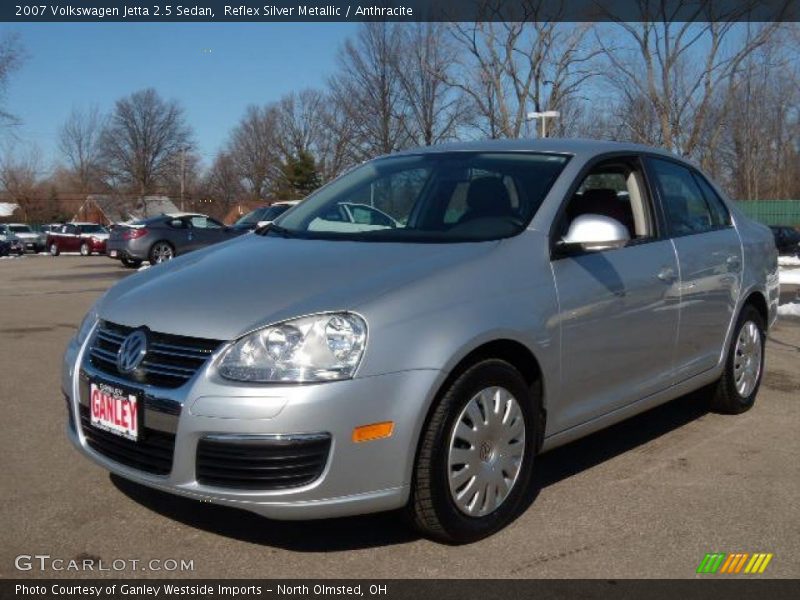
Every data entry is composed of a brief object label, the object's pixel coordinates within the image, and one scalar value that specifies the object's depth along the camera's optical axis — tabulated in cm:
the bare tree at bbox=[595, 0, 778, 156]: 2633
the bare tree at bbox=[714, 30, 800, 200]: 3256
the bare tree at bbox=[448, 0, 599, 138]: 2934
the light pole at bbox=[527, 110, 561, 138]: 2445
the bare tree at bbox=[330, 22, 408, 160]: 2952
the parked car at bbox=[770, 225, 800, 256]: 2864
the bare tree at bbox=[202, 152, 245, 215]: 7344
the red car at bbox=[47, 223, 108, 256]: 3734
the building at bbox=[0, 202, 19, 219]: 7144
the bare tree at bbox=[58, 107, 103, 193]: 7931
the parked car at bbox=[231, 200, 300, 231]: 2014
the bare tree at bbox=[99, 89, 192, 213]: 7688
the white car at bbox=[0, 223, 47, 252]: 4416
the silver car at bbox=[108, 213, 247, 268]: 2084
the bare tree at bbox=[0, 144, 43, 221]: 7050
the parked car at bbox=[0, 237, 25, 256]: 3759
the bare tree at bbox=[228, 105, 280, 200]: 6825
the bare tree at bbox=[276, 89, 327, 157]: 6297
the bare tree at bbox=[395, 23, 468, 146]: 2908
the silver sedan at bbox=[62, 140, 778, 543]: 294
